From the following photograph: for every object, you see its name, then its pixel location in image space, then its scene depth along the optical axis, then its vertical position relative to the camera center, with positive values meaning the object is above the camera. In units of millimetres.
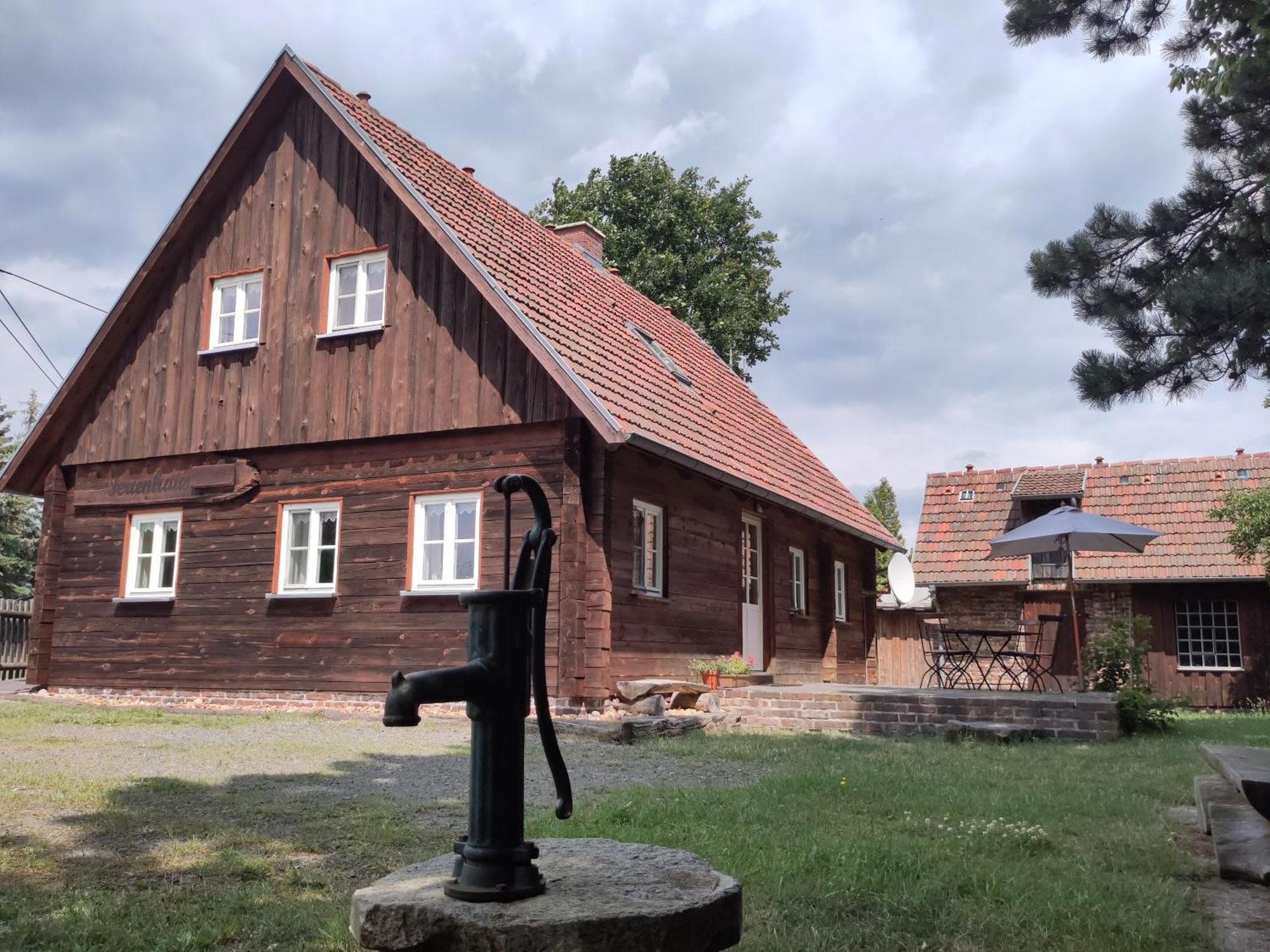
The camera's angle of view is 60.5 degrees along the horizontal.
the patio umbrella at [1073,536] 14250 +1362
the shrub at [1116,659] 15484 -284
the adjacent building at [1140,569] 20344 +1346
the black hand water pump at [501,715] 2045 -165
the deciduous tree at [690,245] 30438 +11167
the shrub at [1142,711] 11734 -770
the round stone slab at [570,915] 1877 -501
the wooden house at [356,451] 12328 +2185
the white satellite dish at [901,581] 19078 +962
